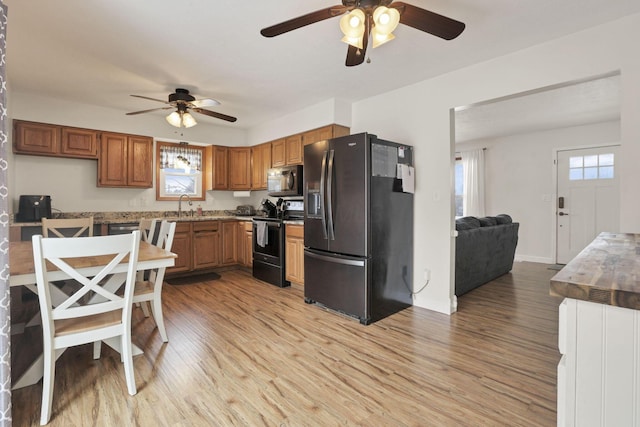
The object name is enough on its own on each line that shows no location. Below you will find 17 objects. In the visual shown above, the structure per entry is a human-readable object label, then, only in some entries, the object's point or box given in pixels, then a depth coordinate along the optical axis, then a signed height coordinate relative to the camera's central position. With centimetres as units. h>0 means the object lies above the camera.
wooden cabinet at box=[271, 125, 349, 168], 408 +97
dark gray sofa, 369 -51
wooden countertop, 78 -19
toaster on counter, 575 -1
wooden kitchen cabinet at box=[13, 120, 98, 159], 384 +90
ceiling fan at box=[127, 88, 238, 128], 353 +117
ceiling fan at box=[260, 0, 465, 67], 169 +106
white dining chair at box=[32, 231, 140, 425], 158 -54
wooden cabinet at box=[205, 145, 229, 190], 536 +74
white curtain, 649 +60
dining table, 166 -34
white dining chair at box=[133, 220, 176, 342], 240 -64
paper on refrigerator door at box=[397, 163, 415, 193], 324 +35
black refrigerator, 295 -18
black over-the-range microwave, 444 +43
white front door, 519 +24
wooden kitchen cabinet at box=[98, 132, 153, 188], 437 +71
